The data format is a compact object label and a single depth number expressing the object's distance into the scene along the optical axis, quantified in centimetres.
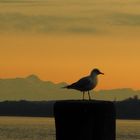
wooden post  1642
